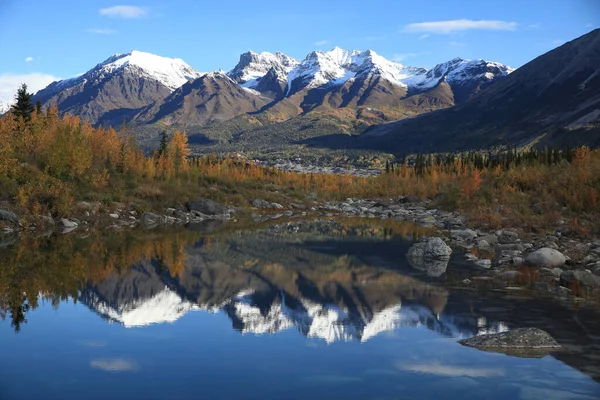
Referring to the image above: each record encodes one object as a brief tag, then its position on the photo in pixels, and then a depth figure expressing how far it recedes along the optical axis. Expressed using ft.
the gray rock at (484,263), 97.19
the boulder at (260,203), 291.99
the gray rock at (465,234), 141.90
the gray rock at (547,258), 93.20
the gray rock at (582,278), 76.44
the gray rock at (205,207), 233.14
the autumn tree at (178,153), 325.17
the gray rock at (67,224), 160.25
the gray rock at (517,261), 97.04
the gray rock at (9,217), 148.15
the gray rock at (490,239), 129.00
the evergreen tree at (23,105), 261.65
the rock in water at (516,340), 50.62
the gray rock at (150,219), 187.83
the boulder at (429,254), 103.35
